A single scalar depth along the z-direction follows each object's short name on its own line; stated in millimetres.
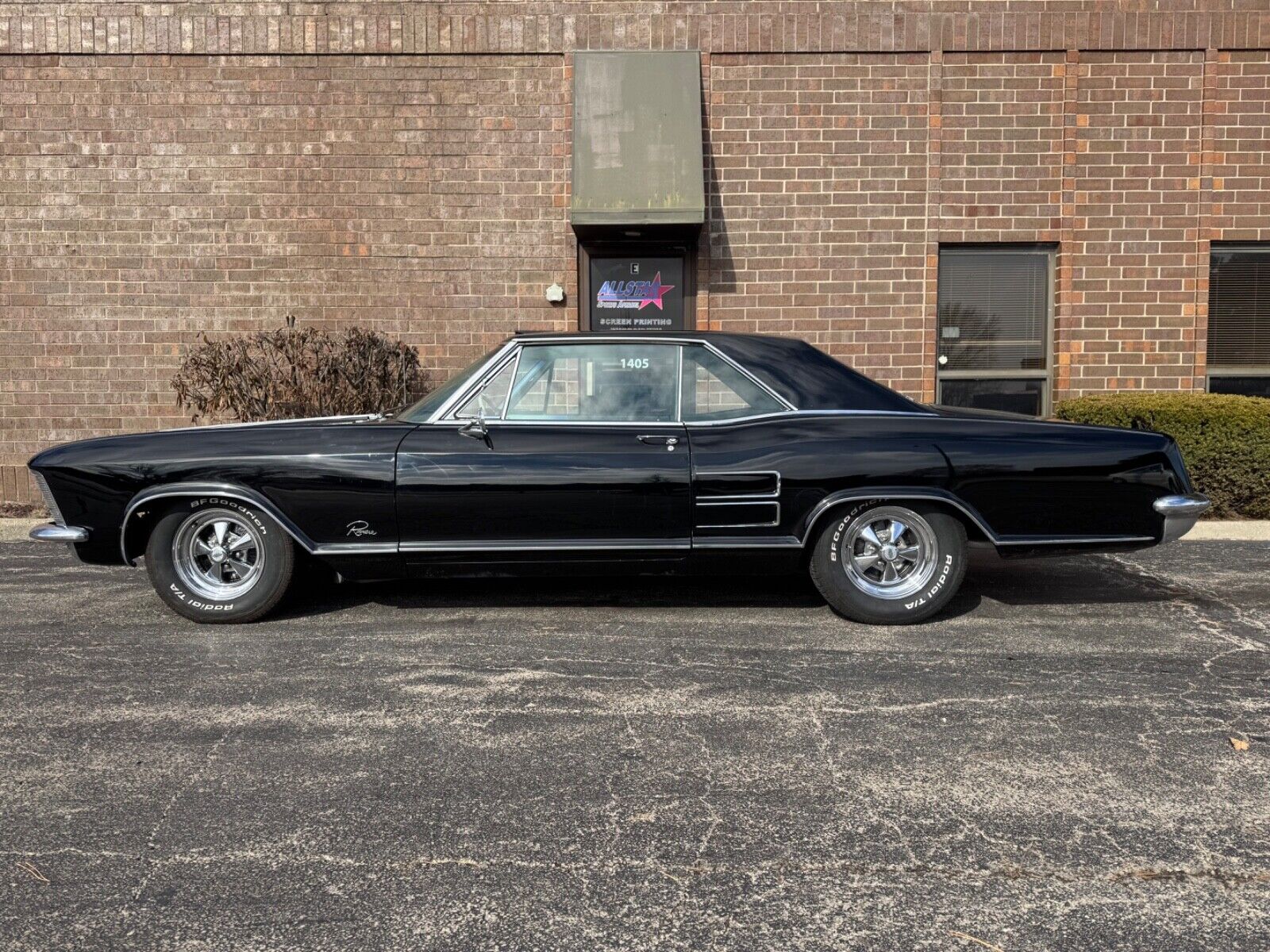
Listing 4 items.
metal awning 9258
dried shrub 9195
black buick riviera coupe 4898
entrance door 10078
